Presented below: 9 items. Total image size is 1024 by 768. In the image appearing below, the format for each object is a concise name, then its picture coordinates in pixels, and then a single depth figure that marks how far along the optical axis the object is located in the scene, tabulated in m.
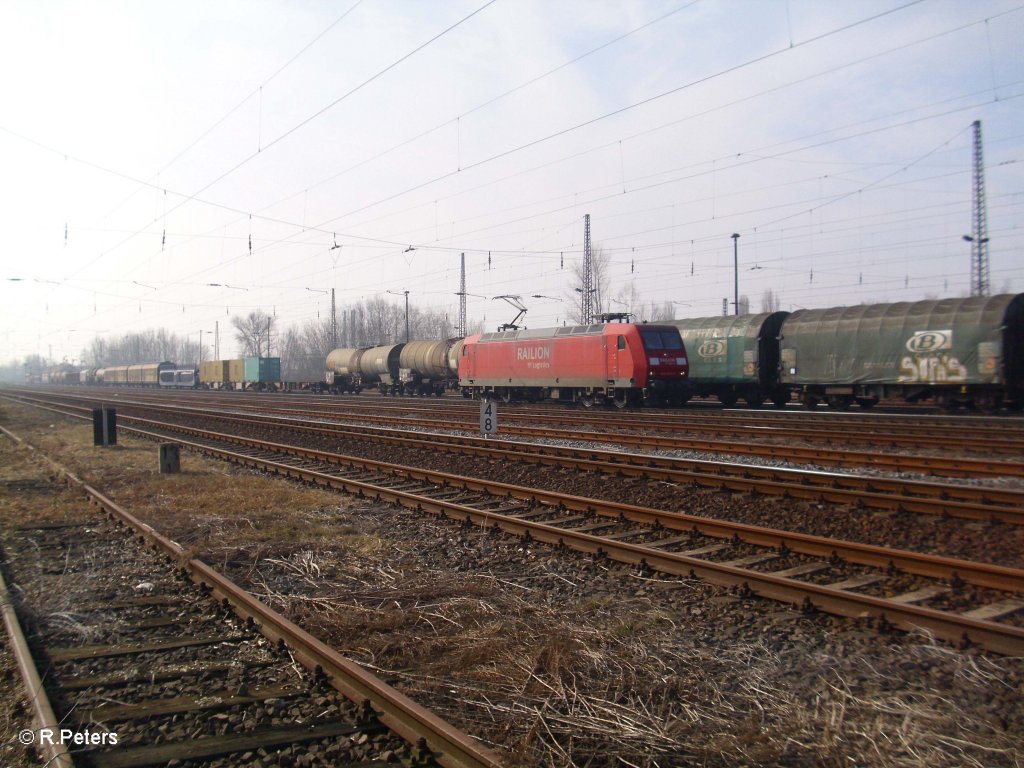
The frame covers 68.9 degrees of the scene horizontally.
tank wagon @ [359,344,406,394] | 44.75
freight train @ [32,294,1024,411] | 21.50
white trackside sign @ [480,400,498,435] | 15.99
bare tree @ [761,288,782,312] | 82.38
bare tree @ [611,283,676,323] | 82.24
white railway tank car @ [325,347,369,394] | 48.61
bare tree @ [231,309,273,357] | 109.81
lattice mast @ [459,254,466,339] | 48.78
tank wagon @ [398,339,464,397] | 40.09
